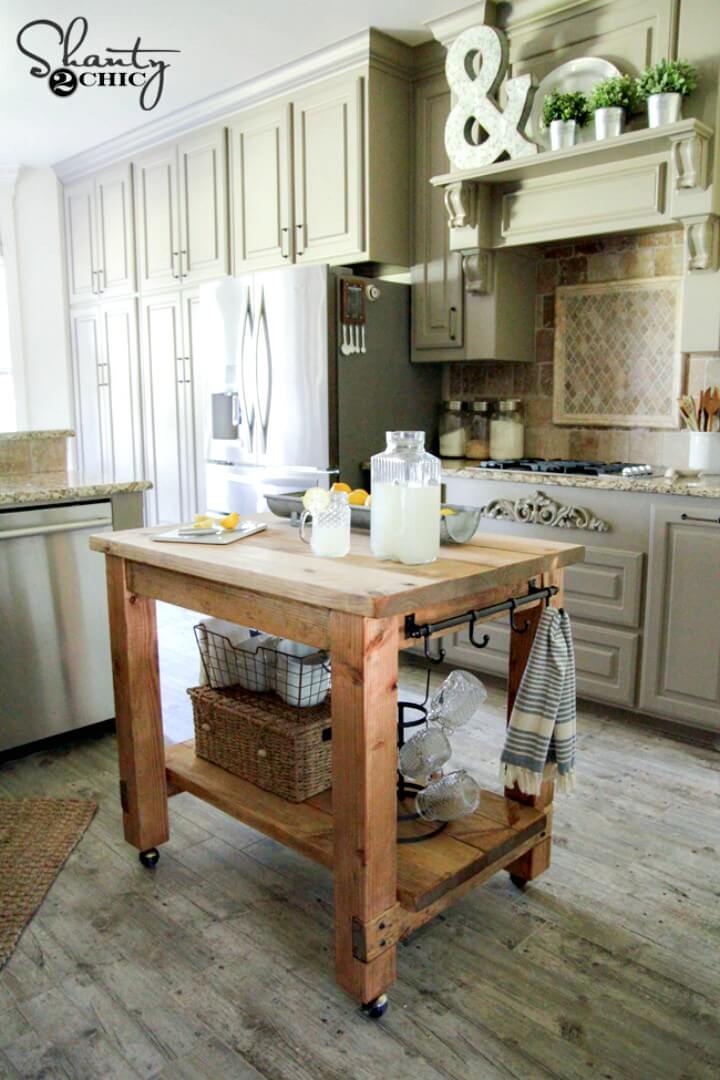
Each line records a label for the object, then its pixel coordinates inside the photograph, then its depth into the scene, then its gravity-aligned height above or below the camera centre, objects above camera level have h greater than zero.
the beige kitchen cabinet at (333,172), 3.50 +1.01
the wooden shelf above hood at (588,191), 2.66 +0.74
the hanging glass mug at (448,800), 1.76 -0.83
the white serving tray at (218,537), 1.79 -0.29
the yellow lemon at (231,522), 1.89 -0.27
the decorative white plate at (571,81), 2.90 +1.13
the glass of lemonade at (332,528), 1.63 -0.24
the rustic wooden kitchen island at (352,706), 1.40 -0.57
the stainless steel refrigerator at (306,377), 3.39 +0.11
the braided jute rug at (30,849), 1.81 -1.09
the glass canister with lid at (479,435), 3.72 -0.15
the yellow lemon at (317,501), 1.61 -0.19
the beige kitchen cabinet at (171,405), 4.55 +0.00
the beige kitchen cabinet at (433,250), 3.50 +0.65
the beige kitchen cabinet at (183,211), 4.21 +1.02
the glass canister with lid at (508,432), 3.58 -0.13
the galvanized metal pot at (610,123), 2.77 +0.92
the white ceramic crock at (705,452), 2.83 -0.17
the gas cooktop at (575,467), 2.98 -0.25
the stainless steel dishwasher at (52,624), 2.54 -0.69
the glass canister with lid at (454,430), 3.77 -0.12
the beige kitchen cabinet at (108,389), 4.96 +0.10
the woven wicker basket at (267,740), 1.81 -0.75
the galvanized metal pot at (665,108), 2.64 +0.92
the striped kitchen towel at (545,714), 1.66 -0.62
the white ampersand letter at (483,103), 3.01 +1.09
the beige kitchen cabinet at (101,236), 4.84 +1.01
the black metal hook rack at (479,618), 1.45 -0.39
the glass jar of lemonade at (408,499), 1.50 -0.17
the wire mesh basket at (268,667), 1.92 -0.63
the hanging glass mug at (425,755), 1.82 -0.76
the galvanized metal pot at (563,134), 2.90 +0.93
